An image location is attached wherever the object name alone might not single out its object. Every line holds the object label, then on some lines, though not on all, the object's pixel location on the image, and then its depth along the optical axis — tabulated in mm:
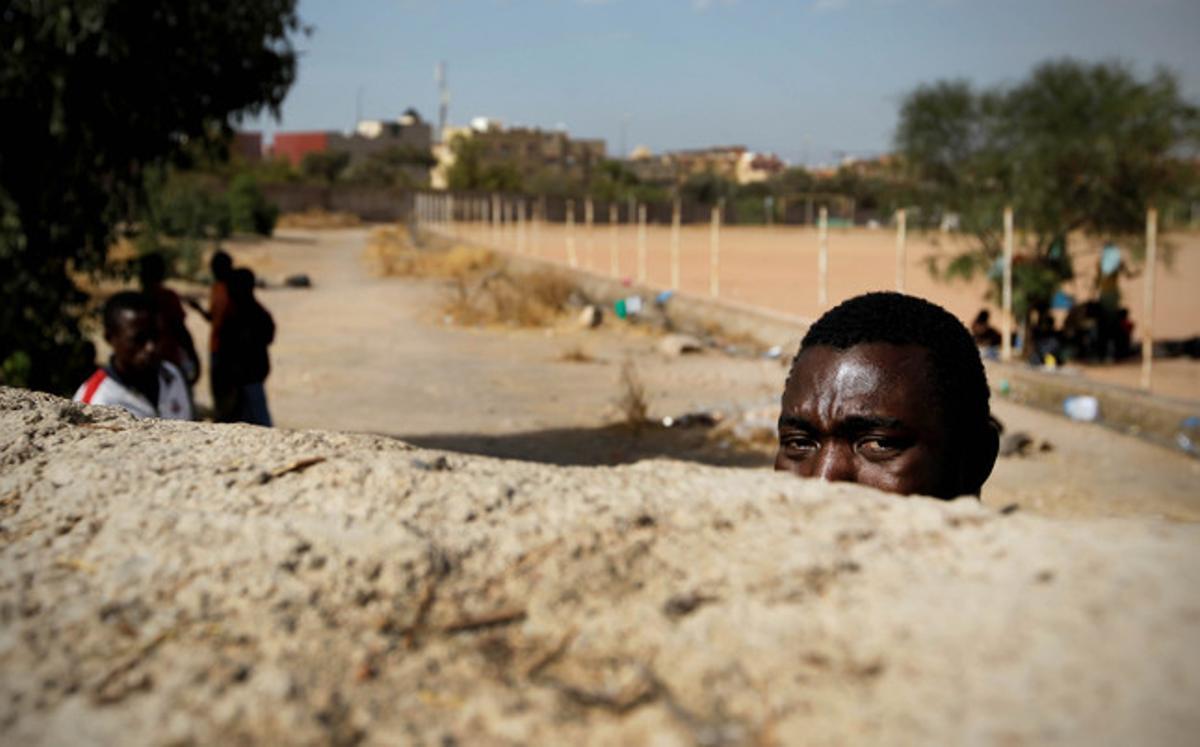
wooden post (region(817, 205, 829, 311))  13703
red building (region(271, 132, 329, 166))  125562
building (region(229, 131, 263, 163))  114438
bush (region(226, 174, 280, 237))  47219
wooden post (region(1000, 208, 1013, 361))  11406
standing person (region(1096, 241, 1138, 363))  12938
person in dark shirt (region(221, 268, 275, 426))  6645
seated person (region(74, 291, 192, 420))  4344
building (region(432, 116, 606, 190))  112438
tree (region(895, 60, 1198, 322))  13531
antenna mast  104250
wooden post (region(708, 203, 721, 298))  17766
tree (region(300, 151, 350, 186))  93875
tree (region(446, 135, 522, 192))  84062
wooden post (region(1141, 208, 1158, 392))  9969
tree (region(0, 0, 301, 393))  6348
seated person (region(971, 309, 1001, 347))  12570
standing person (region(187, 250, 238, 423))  6836
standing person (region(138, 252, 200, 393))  6090
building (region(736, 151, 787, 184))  122562
